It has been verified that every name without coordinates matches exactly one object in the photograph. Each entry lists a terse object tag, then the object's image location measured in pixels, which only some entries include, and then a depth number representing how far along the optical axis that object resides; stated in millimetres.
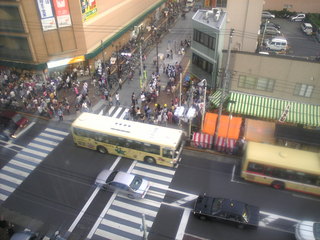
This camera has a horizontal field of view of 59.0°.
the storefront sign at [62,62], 35150
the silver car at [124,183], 21656
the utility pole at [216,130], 22752
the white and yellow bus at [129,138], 23688
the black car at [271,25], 51650
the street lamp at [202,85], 25764
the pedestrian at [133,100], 31253
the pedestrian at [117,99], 32412
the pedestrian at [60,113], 30222
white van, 44375
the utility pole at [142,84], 34228
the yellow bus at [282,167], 20688
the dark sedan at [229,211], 19062
